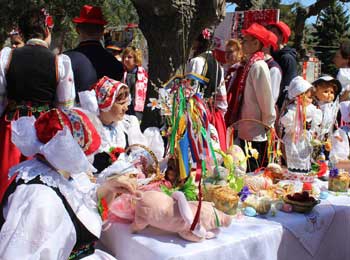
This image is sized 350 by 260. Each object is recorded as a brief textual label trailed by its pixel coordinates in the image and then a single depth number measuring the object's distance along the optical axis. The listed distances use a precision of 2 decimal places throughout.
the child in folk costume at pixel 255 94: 3.18
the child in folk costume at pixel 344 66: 4.16
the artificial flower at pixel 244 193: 1.98
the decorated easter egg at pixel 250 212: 1.83
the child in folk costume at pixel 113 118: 2.38
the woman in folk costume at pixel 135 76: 5.12
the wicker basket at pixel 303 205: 1.86
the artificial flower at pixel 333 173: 2.25
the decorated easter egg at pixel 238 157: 2.26
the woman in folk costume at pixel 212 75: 3.24
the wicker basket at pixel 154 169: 1.97
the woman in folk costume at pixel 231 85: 3.54
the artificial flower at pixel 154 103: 1.93
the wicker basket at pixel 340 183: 2.23
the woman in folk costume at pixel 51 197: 1.29
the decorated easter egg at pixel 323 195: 2.09
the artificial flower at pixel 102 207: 1.67
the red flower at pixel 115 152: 2.34
